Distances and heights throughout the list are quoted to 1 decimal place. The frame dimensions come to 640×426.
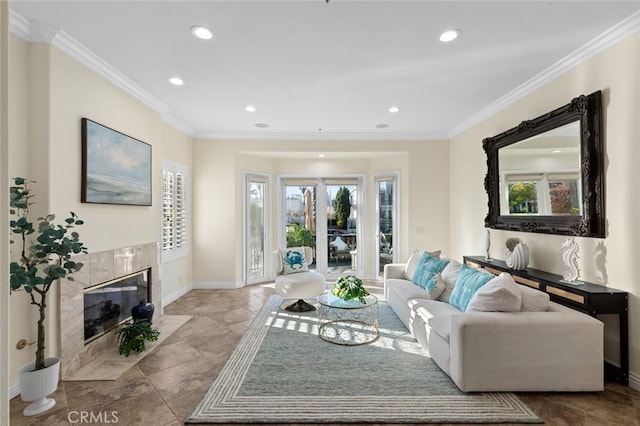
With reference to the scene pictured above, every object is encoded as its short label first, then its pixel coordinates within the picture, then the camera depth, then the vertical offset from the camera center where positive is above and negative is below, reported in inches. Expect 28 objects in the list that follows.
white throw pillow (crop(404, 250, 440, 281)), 165.2 -29.7
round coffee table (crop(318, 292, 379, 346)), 124.3 -54.3
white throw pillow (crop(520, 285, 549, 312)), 93.8 -29.2
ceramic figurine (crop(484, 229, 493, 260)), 158.7 -18.3
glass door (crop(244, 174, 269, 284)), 224.4 -10.2
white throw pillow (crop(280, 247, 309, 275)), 178.4 -29.1
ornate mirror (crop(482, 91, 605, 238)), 102.3 +17.7
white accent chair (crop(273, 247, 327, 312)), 165.8 -42.4
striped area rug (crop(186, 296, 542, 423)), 78.7 -55.3
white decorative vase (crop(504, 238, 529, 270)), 128.9 -19.7
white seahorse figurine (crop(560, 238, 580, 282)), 103.0 -17.0
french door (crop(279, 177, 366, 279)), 244.1 -4.1
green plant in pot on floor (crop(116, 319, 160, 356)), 115.5 -50.4
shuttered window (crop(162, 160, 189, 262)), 176.9 +3.2
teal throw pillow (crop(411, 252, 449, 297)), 135.0 -29.5
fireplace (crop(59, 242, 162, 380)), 101.0 -34.8
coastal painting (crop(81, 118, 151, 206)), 109.2 +21.3
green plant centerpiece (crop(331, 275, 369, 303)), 126.8 -34.0
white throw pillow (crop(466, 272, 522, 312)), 92.2 -27.5
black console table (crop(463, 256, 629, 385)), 90.6 -29.2
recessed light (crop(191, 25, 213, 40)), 92.5 +60.9
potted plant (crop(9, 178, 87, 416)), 78.9 -15.9
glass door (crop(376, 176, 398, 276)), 232.8 -4.0
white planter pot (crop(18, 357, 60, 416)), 81.3 -49.1
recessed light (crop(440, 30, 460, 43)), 94.0 +60.3
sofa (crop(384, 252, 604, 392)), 86.4 -42.2
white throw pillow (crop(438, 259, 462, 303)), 132.2 -30.0
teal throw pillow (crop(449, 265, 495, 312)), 111.3 -28.8
